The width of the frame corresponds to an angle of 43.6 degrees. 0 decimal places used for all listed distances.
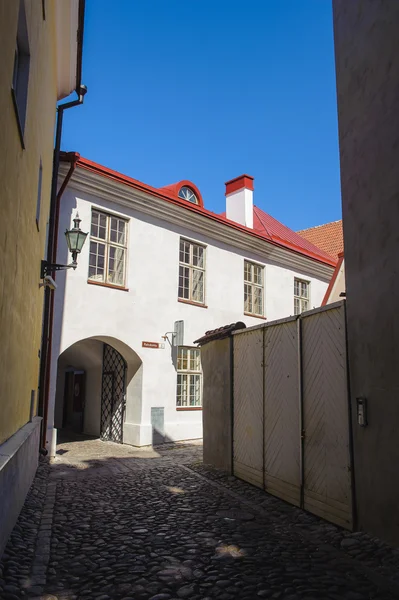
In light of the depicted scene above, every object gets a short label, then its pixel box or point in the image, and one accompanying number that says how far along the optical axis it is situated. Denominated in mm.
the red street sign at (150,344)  13008
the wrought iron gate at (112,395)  13500
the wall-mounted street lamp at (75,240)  9227
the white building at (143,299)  11883
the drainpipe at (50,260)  10258
